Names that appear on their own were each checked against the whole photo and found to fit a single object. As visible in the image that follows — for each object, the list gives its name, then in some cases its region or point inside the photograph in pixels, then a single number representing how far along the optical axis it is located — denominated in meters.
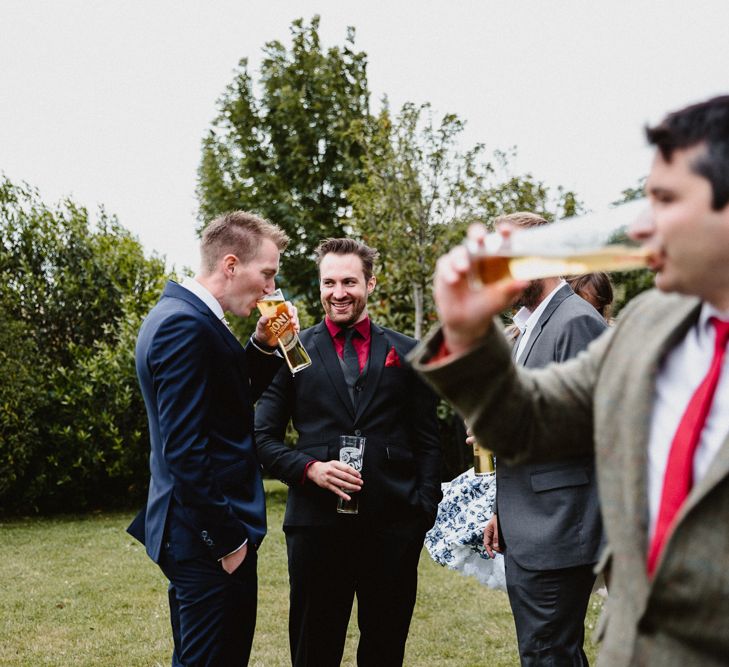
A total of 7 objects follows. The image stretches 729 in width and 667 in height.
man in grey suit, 3.63
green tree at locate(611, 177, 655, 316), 17.10
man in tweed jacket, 1.51
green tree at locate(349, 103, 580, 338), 13.16
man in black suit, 4.36
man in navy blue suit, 3.38
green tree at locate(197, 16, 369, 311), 21.28
